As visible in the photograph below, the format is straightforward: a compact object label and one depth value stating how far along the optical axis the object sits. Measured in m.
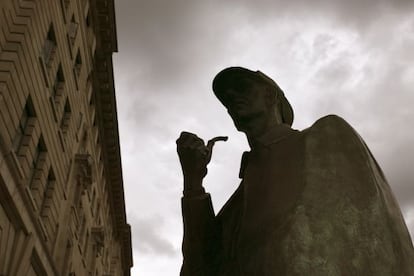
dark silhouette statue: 2.33
